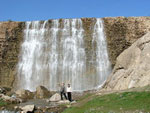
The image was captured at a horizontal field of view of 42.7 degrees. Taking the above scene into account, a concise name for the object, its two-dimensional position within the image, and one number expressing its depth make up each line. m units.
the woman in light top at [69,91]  17.71
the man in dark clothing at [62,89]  18.50
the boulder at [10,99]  19.19
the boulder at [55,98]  19.57
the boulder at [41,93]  24.02
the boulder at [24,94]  23.42
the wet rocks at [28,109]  14.03
